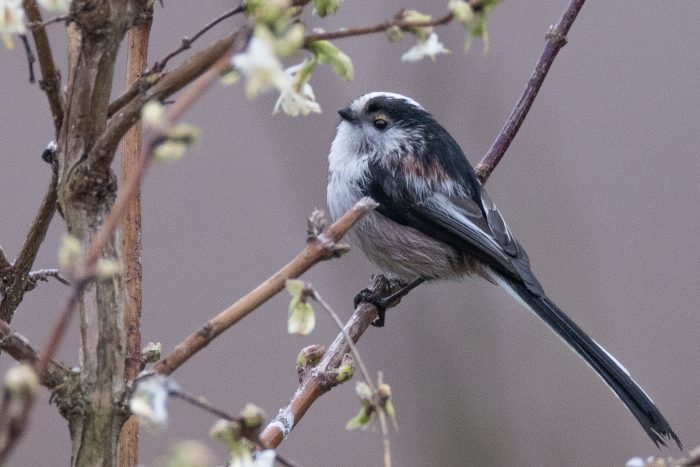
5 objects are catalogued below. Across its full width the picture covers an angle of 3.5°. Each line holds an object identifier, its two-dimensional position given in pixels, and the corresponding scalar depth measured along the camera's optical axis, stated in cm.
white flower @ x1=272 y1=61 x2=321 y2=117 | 218
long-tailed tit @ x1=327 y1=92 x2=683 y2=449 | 315
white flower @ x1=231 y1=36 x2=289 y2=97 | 153
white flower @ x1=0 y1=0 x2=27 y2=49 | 190
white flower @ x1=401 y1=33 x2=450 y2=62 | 204
